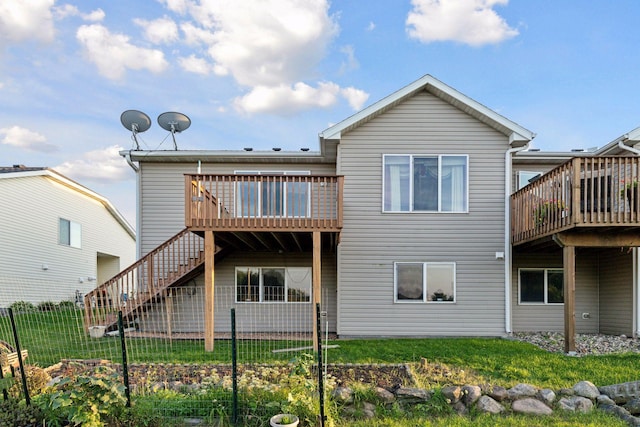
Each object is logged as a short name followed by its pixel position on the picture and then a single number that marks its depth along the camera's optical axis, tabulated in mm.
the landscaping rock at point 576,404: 5016
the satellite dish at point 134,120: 11180
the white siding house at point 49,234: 13789
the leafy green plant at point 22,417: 4445
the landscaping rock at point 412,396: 5074
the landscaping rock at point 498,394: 5207
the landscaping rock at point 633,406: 5099
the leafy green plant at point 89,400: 4062
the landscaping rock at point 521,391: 5227
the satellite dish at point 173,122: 11469
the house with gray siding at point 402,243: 9852
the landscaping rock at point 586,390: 5241
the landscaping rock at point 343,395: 4971
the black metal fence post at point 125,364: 4469
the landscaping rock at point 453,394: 5108
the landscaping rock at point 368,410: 4828
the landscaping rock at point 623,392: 5238
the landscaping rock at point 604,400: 5148
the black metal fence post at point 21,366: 4839
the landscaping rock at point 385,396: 5070
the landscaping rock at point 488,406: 4969
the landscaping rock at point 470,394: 5078
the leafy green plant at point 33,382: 5204
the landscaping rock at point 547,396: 5156
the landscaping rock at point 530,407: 4949
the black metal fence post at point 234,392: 4633
